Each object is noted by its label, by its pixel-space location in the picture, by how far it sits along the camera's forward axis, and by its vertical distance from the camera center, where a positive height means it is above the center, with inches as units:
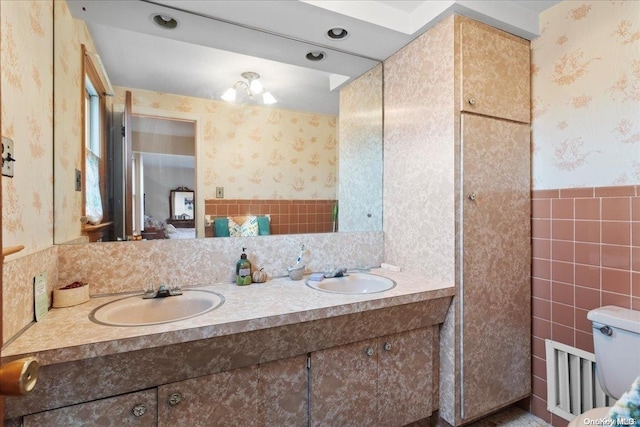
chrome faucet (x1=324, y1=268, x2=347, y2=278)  69.1 -13.4
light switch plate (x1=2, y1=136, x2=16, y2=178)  34.6 +6.3
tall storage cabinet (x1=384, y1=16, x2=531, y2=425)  61.3 +2.7
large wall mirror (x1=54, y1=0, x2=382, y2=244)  55.7 +18.7
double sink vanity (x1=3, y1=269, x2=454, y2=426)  36.9 -21.3
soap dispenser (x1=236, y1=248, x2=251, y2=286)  61.9 -11.6
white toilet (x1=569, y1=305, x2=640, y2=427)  49.8 -22.3
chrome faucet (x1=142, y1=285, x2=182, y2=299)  54.5 -14.0
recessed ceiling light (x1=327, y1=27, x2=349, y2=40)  64.6 +37.1
